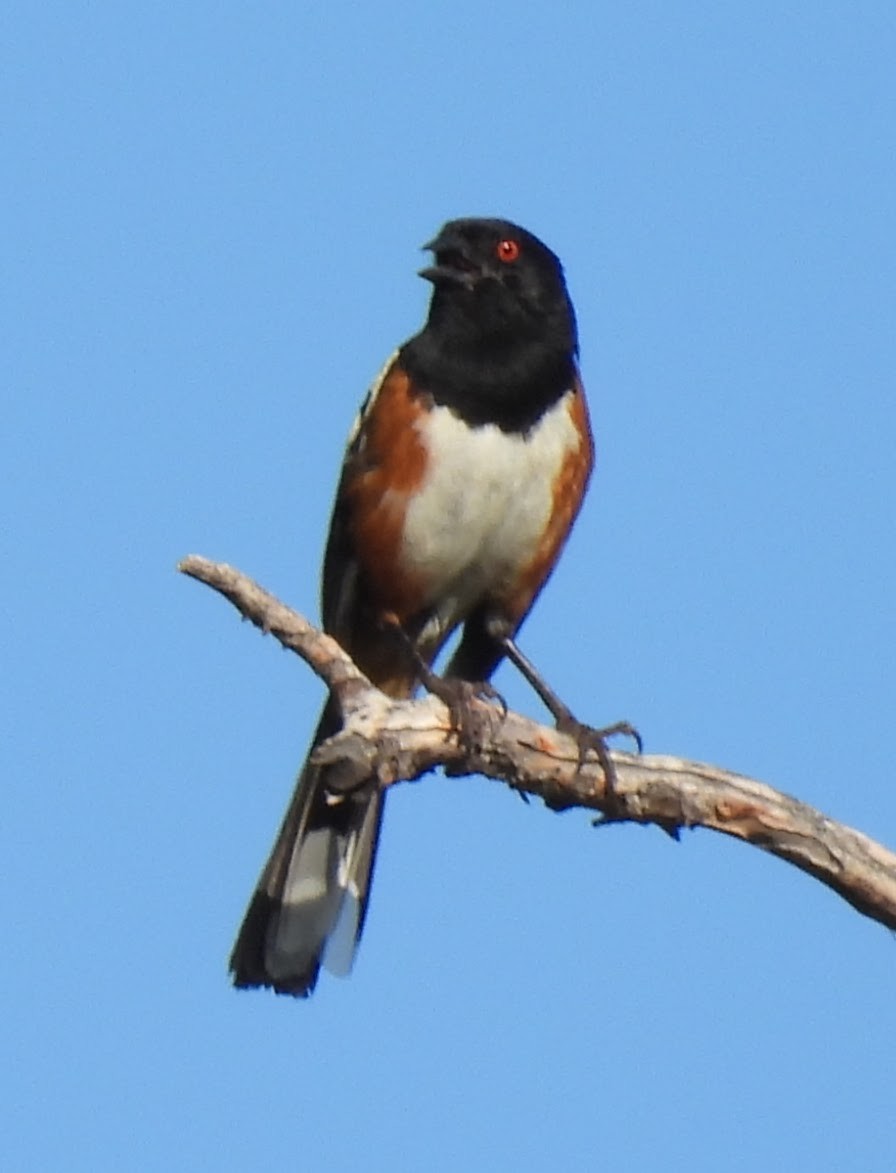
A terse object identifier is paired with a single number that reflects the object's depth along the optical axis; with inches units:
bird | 415.5
